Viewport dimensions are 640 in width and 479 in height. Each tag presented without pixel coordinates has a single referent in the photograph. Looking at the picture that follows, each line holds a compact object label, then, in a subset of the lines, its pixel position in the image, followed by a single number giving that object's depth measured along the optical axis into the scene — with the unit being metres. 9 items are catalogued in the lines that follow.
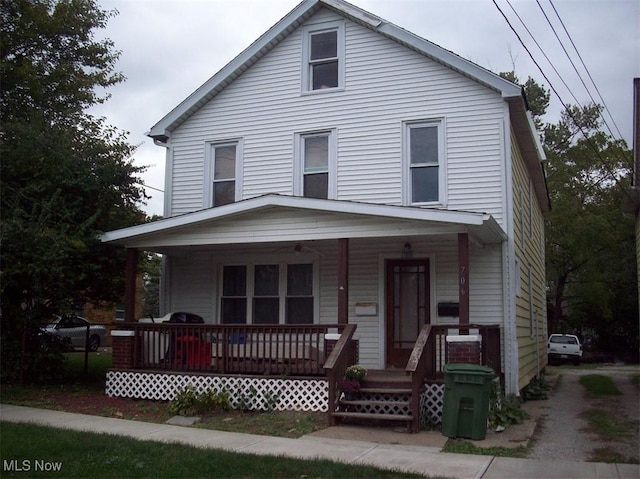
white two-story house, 12.23
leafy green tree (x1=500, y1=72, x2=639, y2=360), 34.28
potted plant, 10.39
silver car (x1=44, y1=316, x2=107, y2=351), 25.99
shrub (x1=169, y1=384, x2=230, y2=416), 10.84
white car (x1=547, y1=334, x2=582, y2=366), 31.05
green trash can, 9.28
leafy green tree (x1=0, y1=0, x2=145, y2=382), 12.24
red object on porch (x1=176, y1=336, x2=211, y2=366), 12.21
